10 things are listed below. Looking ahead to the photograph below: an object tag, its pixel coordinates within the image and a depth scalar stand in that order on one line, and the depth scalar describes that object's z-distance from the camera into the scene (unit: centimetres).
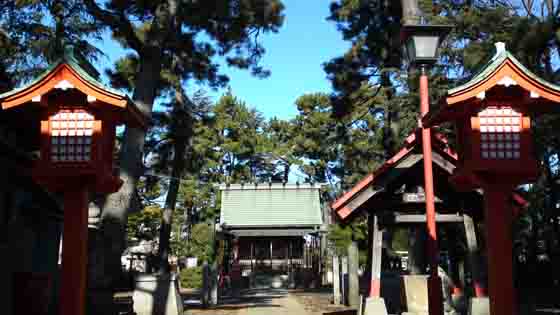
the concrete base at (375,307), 1191
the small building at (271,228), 3503
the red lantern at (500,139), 752
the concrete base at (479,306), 1151
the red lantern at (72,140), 754
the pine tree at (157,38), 1437
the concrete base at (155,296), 1555
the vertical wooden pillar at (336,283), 2097
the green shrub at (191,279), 3775
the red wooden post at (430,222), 853
